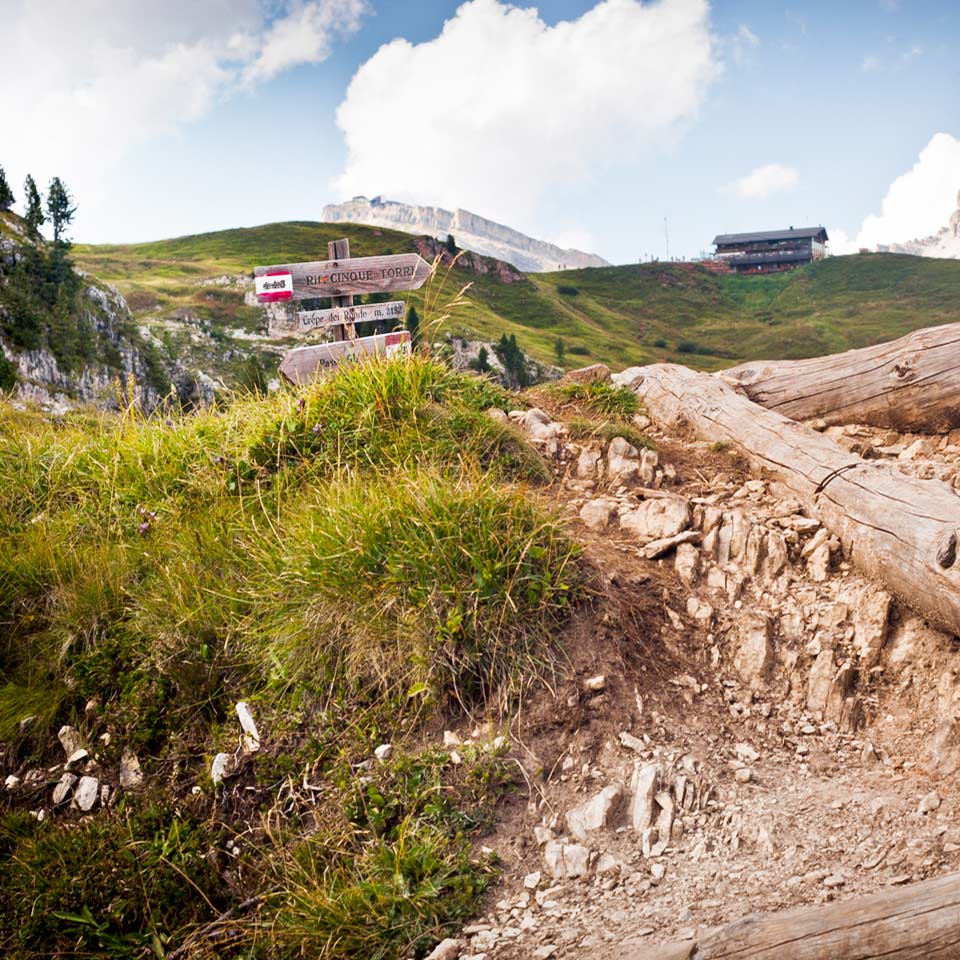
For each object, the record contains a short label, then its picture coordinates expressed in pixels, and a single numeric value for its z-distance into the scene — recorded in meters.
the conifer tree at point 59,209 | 77.00
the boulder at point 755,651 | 4.83
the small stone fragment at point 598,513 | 6.16
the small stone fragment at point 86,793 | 4.16
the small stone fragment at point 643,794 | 3.77
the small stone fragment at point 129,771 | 4.30
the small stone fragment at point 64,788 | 4.23
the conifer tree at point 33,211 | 74.75
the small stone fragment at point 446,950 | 3.09
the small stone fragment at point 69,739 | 4.54
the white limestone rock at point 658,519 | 5.99
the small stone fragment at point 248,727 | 4.31
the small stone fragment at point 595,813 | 3.72
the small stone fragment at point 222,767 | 4.16
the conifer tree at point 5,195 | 70.75
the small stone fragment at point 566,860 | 3.51
